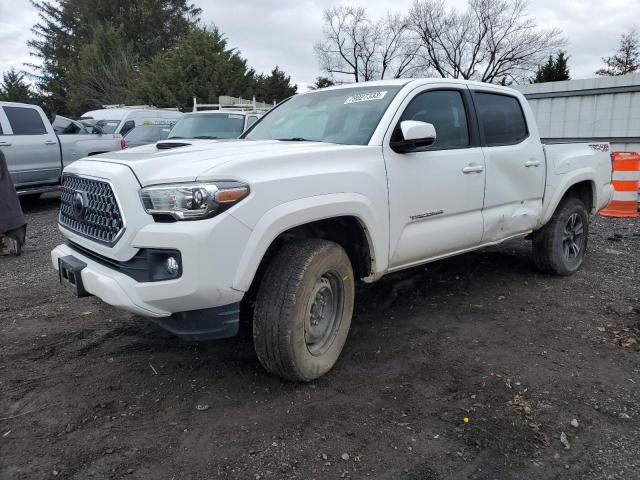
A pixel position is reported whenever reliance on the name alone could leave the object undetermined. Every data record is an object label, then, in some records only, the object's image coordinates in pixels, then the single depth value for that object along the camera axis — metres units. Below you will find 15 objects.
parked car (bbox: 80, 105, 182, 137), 13.89
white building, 10.36
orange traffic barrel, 8.69
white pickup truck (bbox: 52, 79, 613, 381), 2.60
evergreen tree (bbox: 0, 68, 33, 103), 40.97
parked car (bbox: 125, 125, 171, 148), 12.27
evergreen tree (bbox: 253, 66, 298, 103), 37.65
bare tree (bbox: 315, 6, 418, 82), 45.44
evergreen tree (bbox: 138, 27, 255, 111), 29.20
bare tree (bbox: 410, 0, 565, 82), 41.94
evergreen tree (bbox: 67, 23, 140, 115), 33.53
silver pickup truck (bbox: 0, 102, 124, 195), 9.38
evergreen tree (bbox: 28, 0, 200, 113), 42.50
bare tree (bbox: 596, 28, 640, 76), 36.41
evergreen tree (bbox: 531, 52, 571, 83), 26.97
